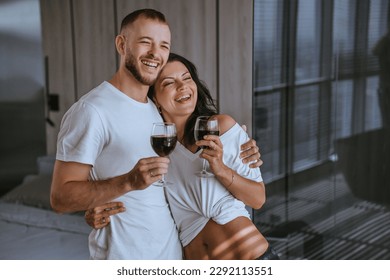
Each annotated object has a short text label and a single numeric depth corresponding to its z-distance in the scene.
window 1.86
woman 1.55
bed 1.80
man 1.41
